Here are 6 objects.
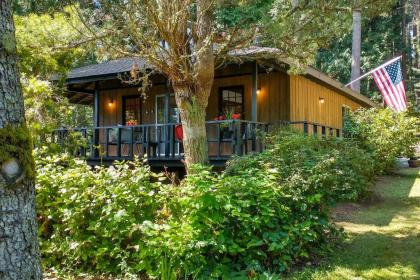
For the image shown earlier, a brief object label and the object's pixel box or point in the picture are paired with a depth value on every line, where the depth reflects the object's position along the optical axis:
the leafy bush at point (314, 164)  5.20
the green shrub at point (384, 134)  12.08
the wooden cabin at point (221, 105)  10.22
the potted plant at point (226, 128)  9.32
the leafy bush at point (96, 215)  4.65
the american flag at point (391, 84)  13.48
